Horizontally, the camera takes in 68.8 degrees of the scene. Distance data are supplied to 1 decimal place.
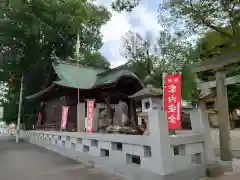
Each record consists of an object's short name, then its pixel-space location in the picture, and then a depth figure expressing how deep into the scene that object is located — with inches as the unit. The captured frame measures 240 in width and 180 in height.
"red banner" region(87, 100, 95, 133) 276.9
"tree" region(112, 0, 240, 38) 222.8
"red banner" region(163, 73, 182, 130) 181.4
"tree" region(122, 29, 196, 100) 817.3
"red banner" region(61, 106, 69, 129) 387.0
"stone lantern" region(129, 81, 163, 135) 323.8
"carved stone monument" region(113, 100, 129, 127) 292.3
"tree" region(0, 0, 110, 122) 672.8
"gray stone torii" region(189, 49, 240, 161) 231.5
